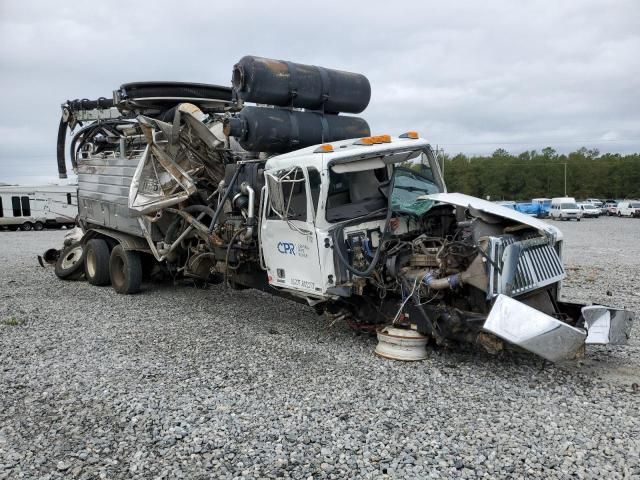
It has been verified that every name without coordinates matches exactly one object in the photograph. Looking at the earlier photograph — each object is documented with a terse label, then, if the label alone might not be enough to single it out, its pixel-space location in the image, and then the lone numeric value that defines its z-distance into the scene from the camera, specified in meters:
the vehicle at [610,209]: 50.25
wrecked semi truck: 5.65
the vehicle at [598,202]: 56.00
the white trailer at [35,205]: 33.72
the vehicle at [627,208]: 46.50
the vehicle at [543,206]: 48.16
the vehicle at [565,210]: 43.06
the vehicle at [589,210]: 46.19
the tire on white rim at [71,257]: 12.01
